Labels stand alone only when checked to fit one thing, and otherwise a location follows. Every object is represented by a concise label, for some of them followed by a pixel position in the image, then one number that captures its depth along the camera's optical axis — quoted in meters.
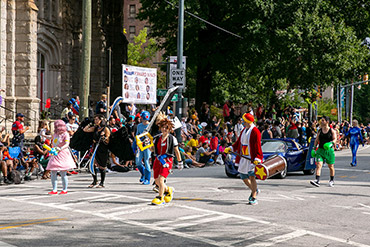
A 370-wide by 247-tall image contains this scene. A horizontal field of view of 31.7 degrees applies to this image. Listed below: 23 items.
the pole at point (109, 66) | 19.11
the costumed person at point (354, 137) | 24.95
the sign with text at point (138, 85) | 23.88
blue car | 19.36
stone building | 27.03
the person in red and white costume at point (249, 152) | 12.61
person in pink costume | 14.02
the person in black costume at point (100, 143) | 15.27
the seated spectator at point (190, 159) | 24.44
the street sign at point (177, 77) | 25.03
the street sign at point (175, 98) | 24.43
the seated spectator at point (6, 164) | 16.52
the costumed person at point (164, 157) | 12.30
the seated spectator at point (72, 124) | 20.50
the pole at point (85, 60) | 20.36
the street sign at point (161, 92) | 24.59
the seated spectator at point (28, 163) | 17.71
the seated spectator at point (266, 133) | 26.98
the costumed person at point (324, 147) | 16.53
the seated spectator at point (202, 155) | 25.25
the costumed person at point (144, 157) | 15.86
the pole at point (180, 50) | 25.33
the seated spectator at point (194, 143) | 25.83
